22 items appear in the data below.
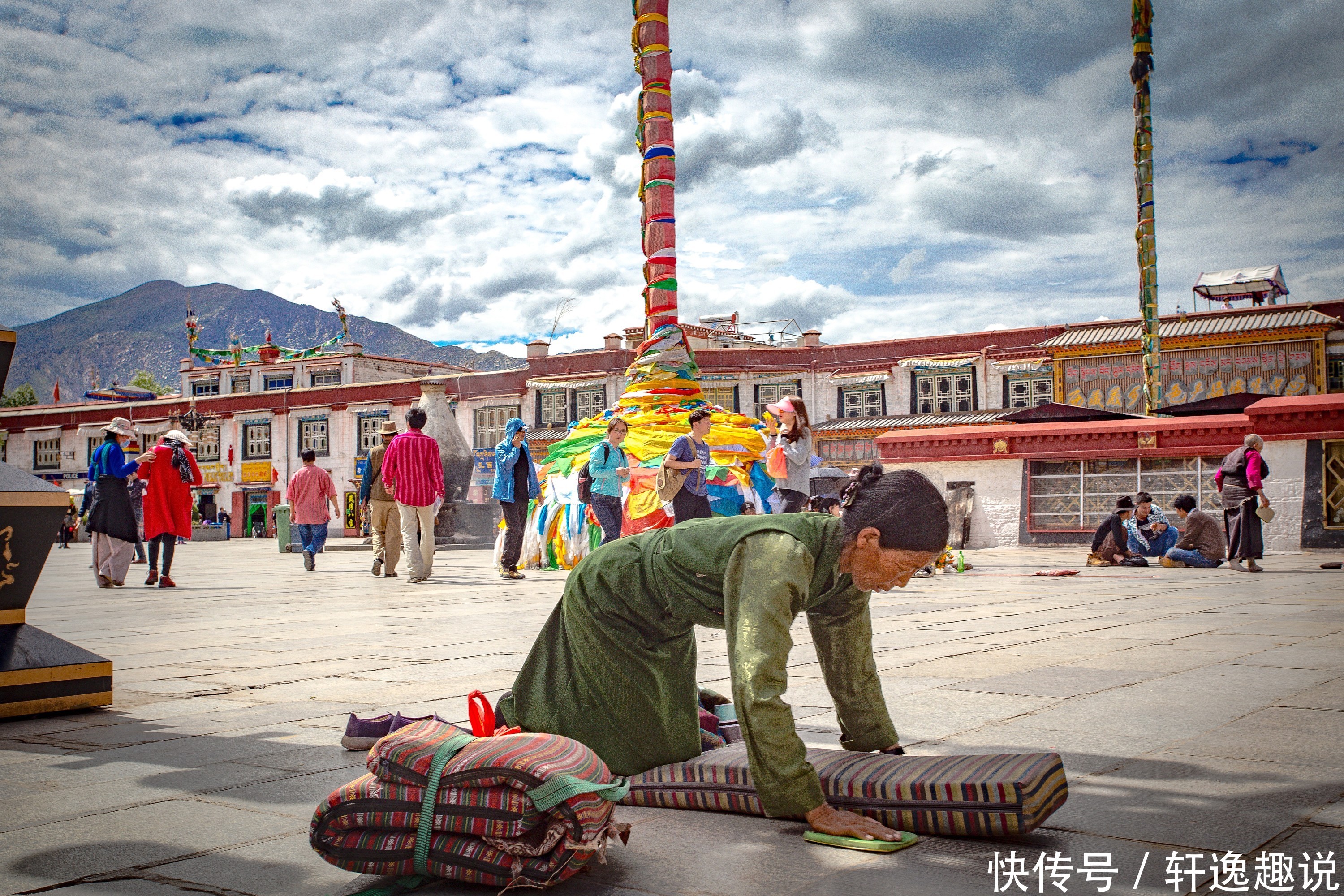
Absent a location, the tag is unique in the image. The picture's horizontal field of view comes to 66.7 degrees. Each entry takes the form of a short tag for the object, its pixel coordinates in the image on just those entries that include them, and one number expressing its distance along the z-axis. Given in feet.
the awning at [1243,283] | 98.53
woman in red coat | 32.09
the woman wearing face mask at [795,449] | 28.89
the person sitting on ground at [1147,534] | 39.29
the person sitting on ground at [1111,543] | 38.32
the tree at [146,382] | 201.57
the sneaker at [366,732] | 9.48
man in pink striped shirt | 30.76
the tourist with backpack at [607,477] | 31.89
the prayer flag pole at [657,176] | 44.14
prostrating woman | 6.96
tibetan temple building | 52.06
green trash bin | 65.26
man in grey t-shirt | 27.63
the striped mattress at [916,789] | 6.91
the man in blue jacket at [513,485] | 33.58
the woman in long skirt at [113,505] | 30.01
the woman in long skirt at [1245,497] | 33.91
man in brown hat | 35.53
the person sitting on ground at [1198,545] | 36.42
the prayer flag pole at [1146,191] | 67.46
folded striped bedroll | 6.23
